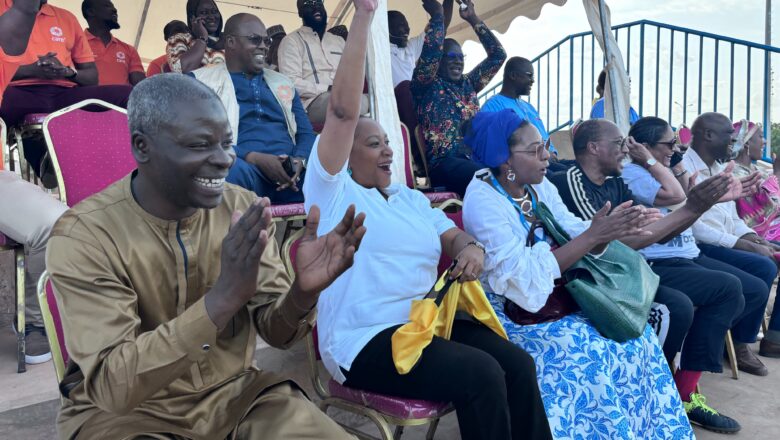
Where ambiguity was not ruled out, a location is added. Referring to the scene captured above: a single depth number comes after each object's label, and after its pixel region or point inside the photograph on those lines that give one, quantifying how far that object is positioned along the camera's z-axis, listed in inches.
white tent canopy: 258.4
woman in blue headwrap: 98.9
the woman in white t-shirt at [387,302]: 82.6
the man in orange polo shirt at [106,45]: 200.7
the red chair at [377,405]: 83.5
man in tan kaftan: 54.3
